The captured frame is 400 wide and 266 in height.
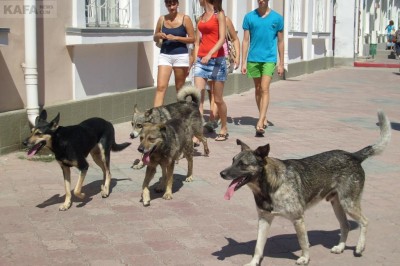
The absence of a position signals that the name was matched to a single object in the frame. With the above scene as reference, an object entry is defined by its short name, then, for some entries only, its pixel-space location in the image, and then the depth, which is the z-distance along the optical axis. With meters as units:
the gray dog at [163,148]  6.43
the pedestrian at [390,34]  38.78
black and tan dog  6.15
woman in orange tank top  9.67
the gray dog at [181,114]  7.90
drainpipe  8.34
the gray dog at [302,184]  4.77
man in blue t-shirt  10.50
